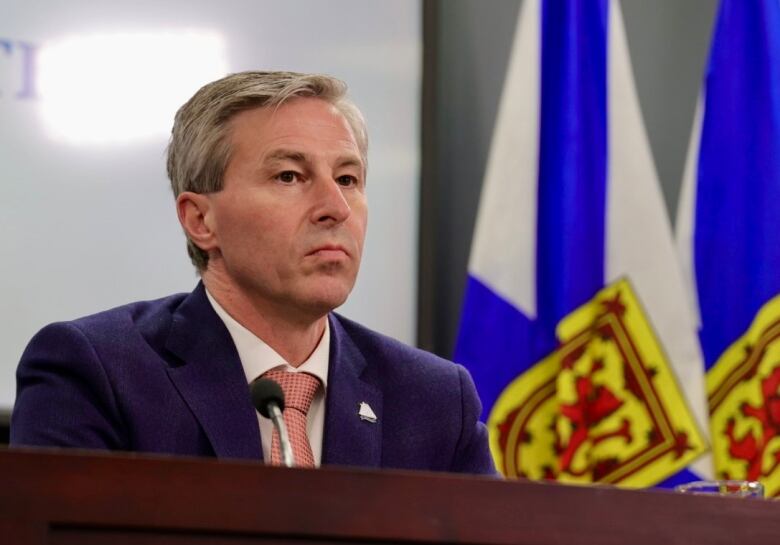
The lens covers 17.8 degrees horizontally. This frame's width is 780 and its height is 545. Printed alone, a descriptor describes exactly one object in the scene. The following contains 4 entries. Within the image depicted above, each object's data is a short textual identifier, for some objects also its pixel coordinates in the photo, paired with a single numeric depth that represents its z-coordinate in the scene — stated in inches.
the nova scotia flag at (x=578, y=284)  267.0
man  167.5
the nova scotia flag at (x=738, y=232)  266.0
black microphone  141.0
